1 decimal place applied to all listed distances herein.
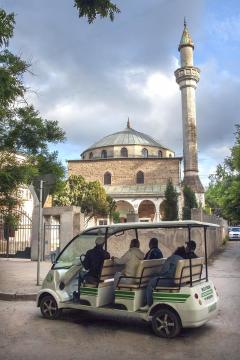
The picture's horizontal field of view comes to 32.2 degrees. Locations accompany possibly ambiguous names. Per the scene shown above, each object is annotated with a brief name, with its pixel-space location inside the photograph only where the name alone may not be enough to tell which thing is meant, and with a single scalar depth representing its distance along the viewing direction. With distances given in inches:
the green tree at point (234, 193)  812.6
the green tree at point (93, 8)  232.5
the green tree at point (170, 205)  1644.9
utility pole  422.6
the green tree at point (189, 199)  1838.1
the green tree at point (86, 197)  1935.3
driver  282.2
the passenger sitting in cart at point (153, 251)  302.1
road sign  429.1
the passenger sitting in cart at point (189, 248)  274.8
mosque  2246.6
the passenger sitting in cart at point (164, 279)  262.7
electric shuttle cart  251.1
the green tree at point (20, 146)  391.5
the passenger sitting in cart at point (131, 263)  274.5
